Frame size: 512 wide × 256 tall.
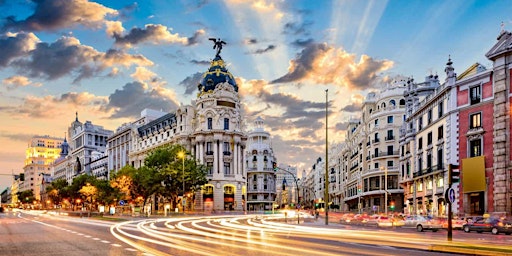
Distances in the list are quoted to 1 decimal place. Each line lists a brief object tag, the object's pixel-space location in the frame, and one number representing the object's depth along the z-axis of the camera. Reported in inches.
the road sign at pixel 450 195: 986.7
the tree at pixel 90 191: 4415.4
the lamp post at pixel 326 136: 1905.1
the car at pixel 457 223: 1663.4
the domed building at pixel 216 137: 4355.3
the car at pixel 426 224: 1638.8
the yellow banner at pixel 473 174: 2096.5
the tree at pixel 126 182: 3474.7
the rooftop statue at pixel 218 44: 4781.3
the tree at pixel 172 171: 3508.9
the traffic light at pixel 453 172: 1007.6
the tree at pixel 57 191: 6518.2
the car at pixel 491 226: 1485.0
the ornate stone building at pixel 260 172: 6309.1
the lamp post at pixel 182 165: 3233.3
